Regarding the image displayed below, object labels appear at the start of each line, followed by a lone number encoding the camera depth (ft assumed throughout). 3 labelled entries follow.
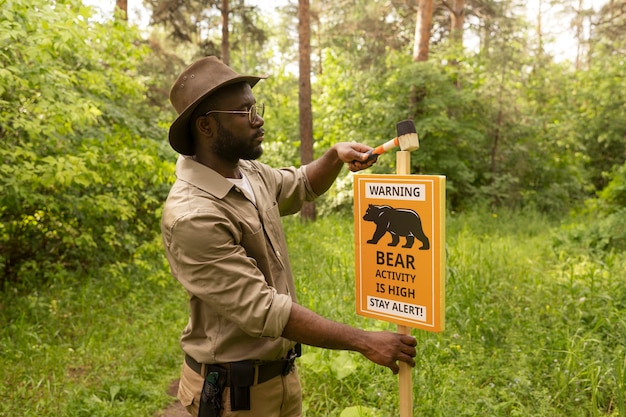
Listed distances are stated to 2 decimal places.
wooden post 6.43
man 5.85
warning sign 6.06
